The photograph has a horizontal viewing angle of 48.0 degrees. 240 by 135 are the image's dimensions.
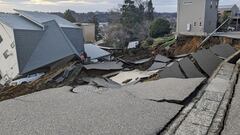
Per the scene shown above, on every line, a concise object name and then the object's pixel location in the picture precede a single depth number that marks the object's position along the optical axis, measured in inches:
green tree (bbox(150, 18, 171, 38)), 1604.3
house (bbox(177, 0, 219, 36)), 1069.8
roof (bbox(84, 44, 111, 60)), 982.7
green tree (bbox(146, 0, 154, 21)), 2621.6
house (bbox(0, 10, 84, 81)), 776.9
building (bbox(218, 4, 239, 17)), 1508.0
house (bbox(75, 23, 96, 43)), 2364.9
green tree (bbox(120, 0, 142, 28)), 2292.2
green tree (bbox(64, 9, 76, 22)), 2529.3
